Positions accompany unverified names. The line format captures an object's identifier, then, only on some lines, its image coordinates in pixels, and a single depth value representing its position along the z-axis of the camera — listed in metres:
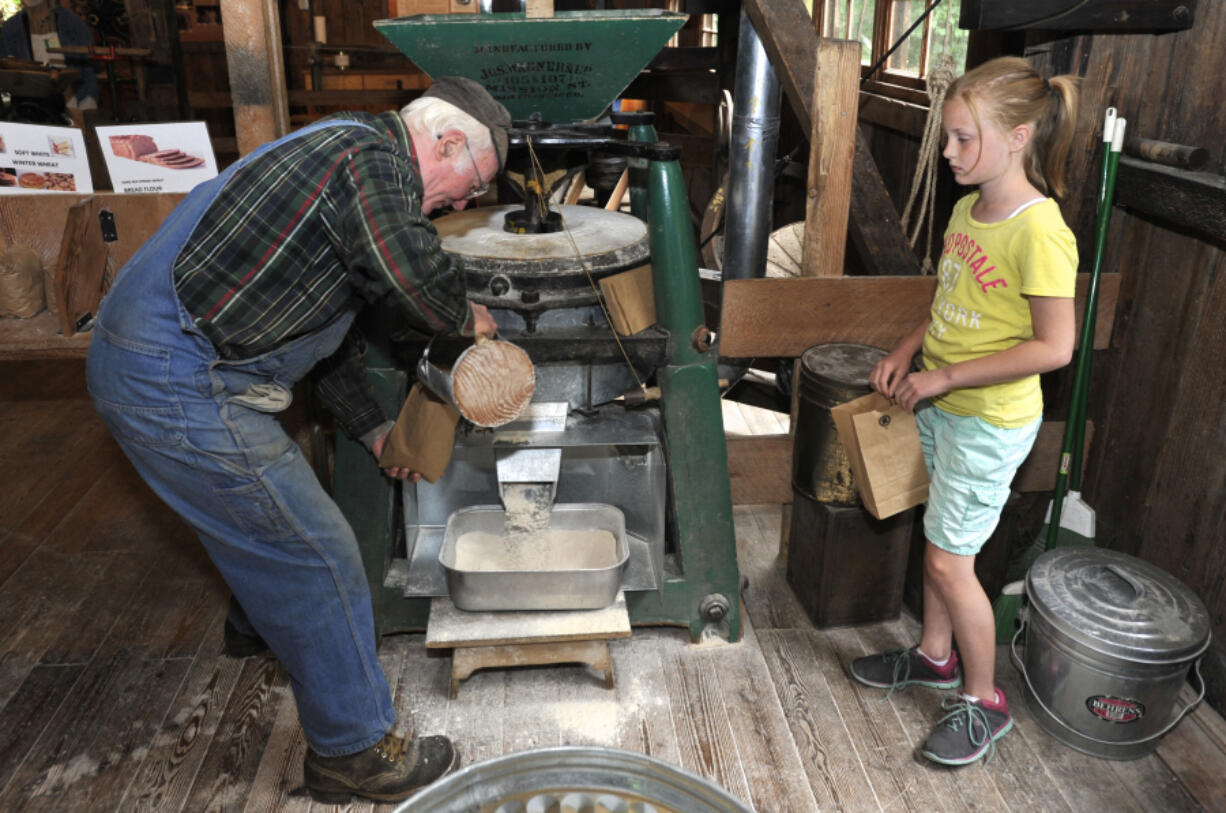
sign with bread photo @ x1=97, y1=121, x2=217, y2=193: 2.51
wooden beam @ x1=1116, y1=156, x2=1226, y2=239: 2.12
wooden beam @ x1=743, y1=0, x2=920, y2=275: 2.68
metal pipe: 3.44
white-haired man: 1.58
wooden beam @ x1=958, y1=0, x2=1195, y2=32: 2.28
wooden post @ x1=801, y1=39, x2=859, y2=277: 2.48
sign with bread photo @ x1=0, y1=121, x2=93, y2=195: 2.56
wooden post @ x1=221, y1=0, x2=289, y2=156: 2.29
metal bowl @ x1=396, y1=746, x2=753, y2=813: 1.13
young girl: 1.82
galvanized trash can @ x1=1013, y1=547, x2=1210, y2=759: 2.06
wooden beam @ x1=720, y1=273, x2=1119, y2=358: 2.65
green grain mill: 2.24
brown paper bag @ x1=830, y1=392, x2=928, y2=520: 2.17
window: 4.04
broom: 2.31
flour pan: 2.30
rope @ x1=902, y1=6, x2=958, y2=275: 2.52
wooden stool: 2.30
